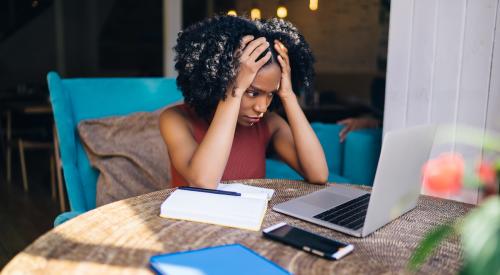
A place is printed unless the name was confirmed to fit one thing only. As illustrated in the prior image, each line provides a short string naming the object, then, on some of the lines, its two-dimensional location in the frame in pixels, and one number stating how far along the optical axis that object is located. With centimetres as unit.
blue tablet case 83
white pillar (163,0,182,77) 432
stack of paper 129
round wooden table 87
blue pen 124
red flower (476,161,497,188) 40
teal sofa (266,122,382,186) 232
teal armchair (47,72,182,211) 185
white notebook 108
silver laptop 98
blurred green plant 37
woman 147
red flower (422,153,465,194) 40
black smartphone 94
